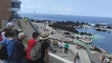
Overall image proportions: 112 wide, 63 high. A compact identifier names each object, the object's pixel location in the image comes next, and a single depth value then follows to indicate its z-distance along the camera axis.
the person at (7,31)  2.98
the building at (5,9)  15.32
